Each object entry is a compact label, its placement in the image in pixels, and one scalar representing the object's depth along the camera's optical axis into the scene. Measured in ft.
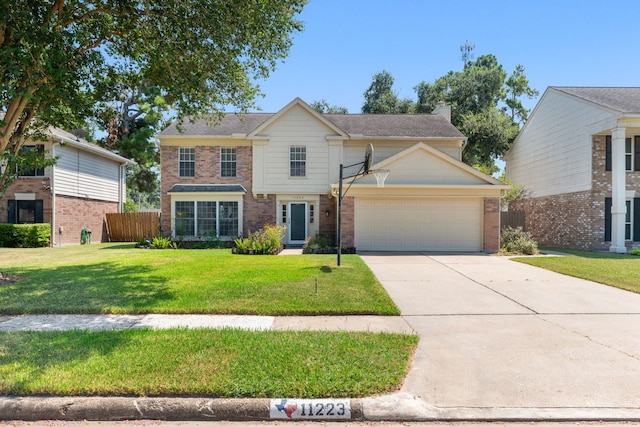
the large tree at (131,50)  25.26
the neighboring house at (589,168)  52.24
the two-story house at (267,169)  60.18
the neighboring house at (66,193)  62.75
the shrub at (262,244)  48.08
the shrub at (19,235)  59.41
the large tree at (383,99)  115.14
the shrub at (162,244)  56.65
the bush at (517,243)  52.01
